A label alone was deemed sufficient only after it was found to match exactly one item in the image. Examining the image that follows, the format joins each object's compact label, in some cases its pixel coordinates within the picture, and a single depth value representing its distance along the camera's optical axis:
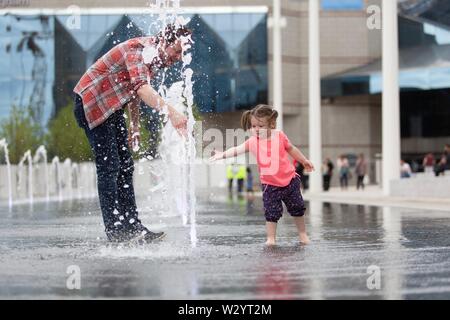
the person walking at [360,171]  39.84
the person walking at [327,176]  39.94
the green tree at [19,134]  47.69
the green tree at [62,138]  50.50
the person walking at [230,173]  41.47
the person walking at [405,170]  37.03
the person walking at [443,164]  28.61
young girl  8.48
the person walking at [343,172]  42.47
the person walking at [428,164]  36.66
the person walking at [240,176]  40.88
